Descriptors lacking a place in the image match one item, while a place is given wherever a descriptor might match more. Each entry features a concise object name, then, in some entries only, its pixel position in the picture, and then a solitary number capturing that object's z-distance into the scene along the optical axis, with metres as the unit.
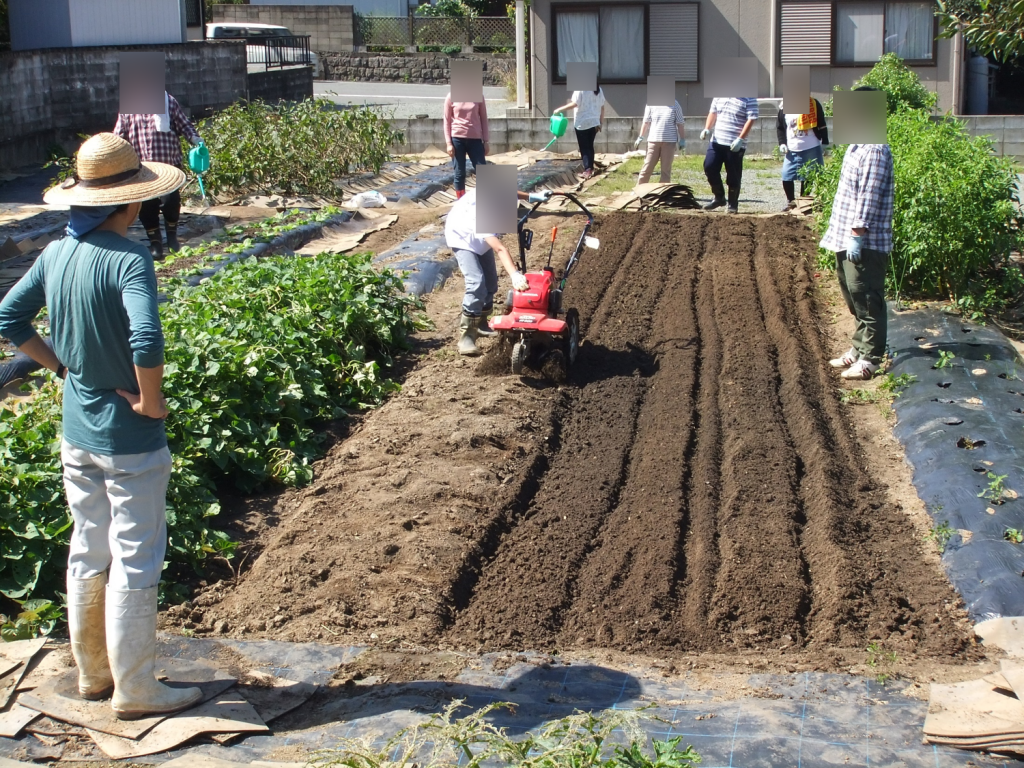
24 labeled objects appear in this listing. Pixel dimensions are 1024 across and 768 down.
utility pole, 21.75
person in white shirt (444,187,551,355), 7.41
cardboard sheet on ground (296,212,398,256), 11.59
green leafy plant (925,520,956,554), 5.00
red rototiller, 6.93
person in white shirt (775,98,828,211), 12.28
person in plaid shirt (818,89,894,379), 6.94
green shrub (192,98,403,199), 13.55
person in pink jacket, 12.47
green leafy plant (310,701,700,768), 2.92
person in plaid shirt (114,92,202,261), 9.75
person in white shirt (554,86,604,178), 15.12
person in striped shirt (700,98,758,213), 12.03
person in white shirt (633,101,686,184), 13.33
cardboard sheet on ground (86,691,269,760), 3.41
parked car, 28.60
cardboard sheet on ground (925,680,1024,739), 3.28
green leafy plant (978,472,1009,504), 5.19
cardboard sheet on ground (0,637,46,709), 3.72
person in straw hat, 3.49
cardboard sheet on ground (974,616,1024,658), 4.13
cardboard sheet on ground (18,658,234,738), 3.53
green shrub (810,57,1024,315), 8.27
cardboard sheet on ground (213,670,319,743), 3.70
